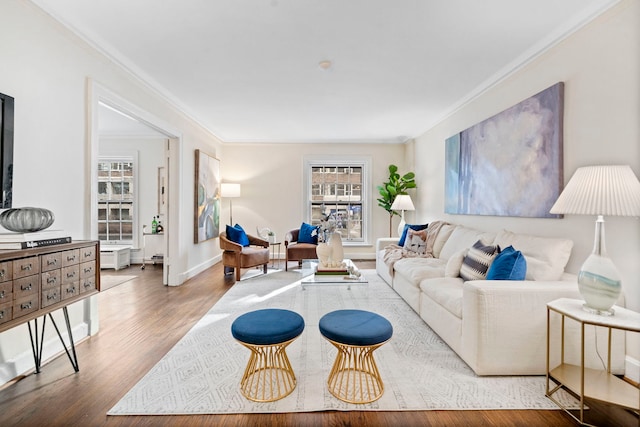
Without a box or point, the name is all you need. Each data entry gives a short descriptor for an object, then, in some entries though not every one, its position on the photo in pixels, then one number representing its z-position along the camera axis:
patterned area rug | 1.78
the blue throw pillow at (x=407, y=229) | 4.85
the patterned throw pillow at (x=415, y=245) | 4.41
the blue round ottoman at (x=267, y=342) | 1.78
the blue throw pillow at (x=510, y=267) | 2.29
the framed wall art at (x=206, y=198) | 5.08
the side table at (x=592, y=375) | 1.59
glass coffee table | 3.45
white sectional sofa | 2.02
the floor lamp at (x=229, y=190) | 6.14
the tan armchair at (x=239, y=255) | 4.71
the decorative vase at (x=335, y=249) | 3.79
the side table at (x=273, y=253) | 6.27
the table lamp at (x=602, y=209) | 1.69
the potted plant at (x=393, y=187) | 6.12
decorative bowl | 1.79
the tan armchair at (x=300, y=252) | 5.32
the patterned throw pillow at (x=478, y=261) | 2.68
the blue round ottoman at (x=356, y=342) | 1.77
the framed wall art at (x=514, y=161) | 2.64
